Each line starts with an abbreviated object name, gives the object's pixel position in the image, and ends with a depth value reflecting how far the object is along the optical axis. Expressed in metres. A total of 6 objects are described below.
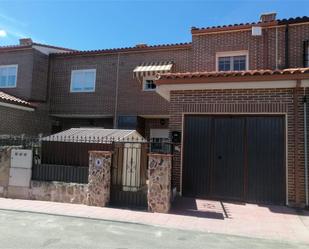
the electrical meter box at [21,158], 8.53
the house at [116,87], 14.20
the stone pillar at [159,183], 7.22
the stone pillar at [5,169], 8.65
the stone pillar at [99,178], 7.67
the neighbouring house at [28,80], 14.89
